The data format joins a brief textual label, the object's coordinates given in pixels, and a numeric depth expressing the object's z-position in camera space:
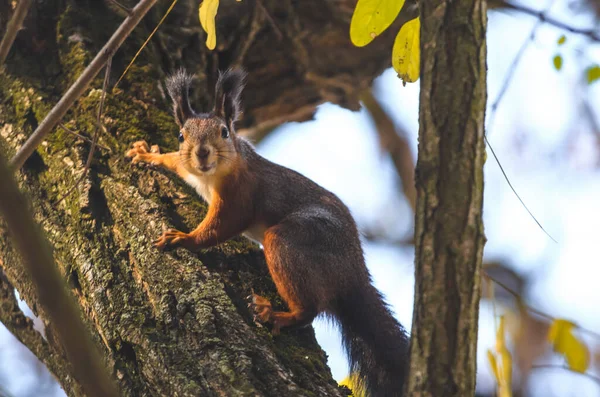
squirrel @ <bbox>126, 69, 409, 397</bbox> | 6.12
